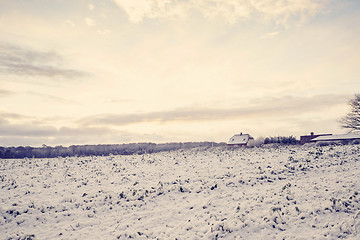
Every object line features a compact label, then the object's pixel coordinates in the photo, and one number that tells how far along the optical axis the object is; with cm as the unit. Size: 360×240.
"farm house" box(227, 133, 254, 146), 7681
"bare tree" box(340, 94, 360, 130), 5562
